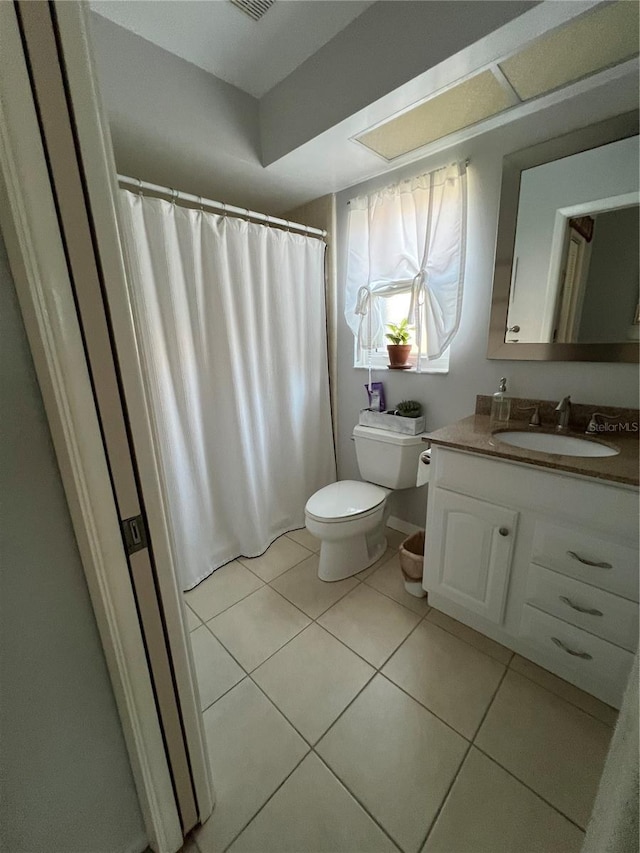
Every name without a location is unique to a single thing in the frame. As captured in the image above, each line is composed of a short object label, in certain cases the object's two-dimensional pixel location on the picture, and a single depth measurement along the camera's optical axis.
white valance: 1.58
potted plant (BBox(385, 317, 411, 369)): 1.85
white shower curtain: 1.50
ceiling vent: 1.10
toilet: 1.63
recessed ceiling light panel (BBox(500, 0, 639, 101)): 0.94
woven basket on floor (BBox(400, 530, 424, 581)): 1.58
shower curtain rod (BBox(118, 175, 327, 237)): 1.34
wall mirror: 1.24
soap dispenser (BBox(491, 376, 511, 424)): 1.53
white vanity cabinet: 1.02
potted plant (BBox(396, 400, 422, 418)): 1.86
